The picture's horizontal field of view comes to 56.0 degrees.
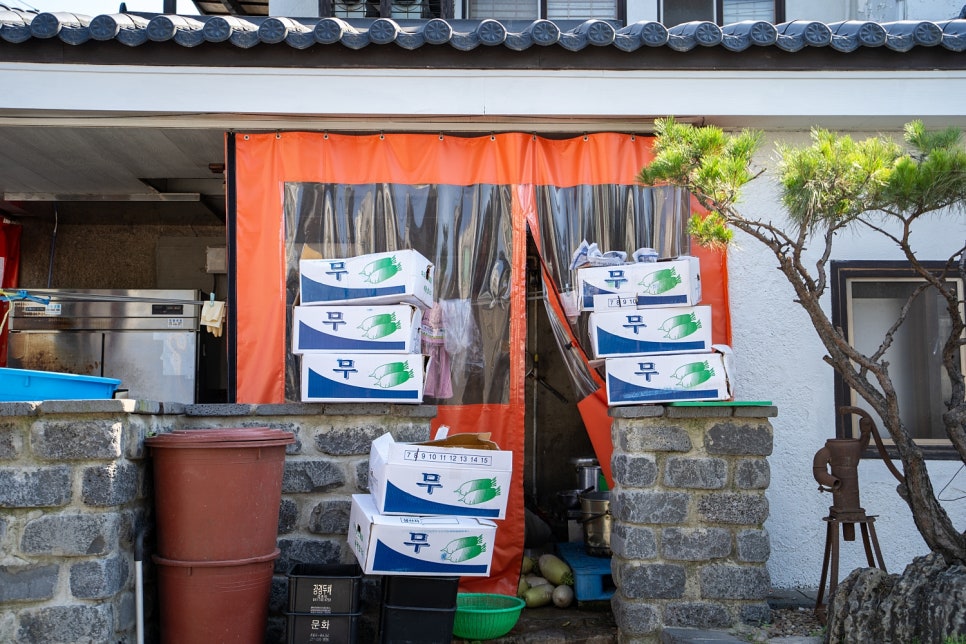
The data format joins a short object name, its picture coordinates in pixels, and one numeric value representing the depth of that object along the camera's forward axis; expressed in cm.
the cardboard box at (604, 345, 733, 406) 569
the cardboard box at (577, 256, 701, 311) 591
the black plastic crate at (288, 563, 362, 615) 498
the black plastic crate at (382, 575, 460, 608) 514
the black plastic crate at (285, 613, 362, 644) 495
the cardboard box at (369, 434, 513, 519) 517
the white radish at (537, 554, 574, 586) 647
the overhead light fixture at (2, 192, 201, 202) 856
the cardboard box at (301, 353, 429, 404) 584
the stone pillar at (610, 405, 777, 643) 550
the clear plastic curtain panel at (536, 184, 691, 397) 657
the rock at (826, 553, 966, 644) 428
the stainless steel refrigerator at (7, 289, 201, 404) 809
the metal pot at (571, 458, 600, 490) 719
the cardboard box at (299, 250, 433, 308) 595
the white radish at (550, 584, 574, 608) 628
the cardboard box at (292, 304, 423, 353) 590
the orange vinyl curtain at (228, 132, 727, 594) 646
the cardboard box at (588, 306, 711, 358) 580
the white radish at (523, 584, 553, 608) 631
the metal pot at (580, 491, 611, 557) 665
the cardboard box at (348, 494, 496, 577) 498
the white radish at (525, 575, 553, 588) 644
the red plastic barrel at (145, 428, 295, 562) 481
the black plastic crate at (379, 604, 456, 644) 513
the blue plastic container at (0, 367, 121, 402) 466
